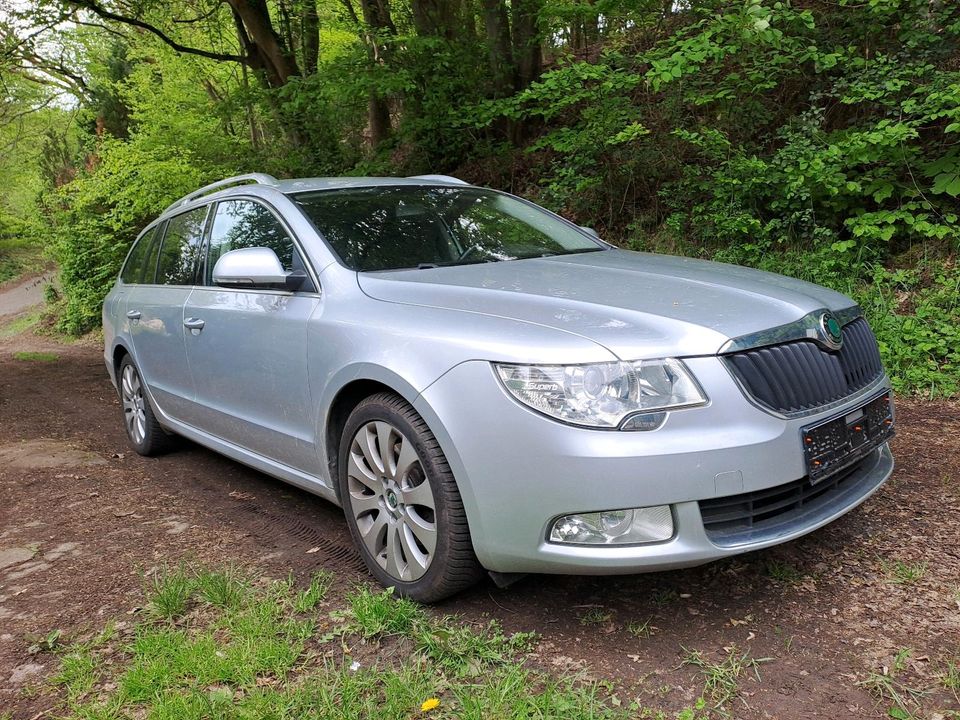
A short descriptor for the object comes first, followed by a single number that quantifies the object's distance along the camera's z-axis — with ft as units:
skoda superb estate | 7.78
